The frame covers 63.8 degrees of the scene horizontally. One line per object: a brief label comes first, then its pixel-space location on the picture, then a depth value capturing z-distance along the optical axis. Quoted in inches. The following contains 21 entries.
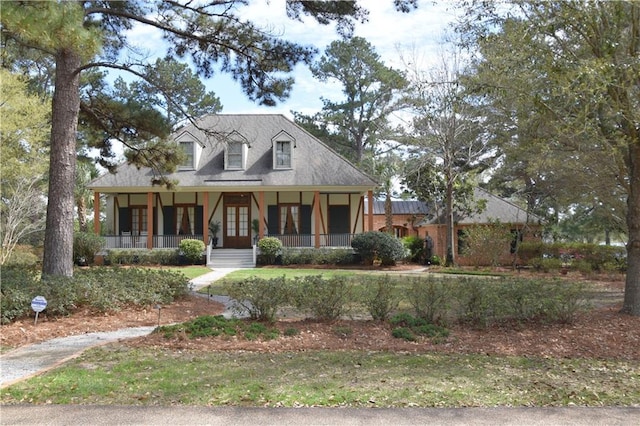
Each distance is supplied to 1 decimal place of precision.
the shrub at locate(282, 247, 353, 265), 938.7
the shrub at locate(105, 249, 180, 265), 932.6
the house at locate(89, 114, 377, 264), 984.7
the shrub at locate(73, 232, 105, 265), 881.5
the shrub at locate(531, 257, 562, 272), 866.8
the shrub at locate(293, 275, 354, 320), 338.3
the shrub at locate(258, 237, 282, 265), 930.7
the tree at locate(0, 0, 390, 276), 427.8
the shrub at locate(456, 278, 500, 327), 329.1
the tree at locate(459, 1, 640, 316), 341.1
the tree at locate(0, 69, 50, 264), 842.8
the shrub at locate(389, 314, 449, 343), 301.9
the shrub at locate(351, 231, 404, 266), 916.0
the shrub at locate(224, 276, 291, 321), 333.7
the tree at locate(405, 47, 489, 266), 944.3
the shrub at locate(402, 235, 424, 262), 1083.3
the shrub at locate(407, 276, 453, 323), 336.5
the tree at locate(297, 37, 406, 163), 1550.2
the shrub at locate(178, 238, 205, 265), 925.0
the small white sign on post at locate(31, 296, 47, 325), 303.1
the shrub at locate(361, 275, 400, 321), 340.8
